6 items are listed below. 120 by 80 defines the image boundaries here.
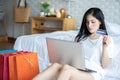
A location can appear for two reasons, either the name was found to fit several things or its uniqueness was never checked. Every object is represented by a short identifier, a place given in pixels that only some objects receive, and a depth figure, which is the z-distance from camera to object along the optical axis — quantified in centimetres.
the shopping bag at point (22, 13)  455
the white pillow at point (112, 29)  268
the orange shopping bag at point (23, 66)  161
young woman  151
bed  233
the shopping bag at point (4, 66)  164
